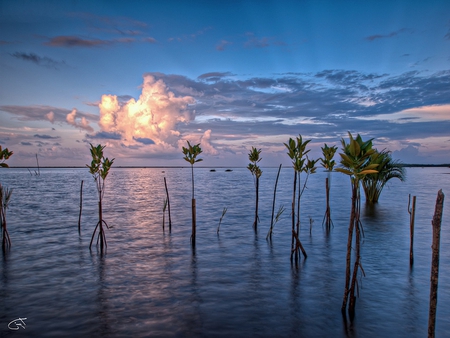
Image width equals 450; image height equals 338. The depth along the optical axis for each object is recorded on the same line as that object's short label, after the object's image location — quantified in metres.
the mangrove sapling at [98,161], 16.58
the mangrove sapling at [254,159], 22.20
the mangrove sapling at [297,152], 14.74
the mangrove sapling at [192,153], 18.70
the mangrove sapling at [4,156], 14.84
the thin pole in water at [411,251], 14.19
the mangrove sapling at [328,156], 18.66
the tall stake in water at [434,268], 6.66
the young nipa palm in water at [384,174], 34.19
